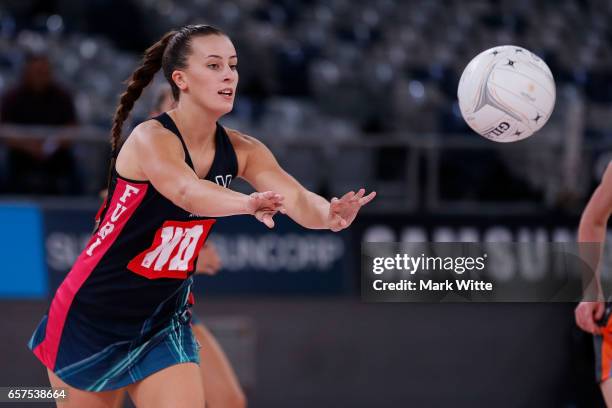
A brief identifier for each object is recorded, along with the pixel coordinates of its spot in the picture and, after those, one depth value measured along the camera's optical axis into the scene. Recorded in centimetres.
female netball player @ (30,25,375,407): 715
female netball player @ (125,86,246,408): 948
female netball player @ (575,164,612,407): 812
